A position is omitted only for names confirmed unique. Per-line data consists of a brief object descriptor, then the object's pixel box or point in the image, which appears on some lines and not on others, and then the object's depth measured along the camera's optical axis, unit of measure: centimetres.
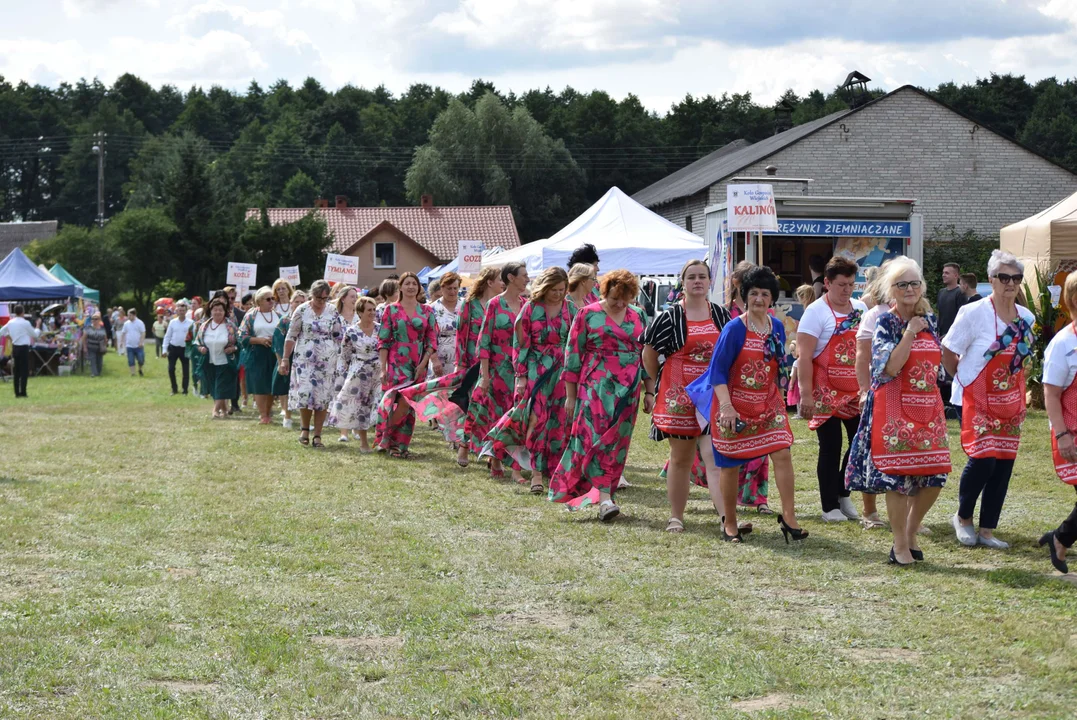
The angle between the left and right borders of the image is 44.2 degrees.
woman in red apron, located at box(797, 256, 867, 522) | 879
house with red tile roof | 7131
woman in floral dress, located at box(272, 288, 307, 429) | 1680
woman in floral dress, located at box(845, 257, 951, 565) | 701
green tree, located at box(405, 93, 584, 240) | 7938
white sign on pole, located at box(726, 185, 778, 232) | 1750
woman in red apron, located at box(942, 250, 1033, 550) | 757
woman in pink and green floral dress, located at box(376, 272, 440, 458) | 1361
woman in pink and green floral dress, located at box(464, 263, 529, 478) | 1176
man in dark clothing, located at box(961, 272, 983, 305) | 1619
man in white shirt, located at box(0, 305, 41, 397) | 2606
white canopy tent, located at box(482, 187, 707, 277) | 2339
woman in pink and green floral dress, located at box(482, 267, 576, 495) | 1059
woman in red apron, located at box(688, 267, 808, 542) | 779
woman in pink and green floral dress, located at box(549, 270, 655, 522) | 914
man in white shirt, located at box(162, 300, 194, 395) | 2422
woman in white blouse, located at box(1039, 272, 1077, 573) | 654
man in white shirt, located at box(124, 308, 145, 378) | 3241
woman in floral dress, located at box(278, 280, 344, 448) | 1470
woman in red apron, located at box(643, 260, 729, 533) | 845
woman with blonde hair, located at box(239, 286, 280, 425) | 1741
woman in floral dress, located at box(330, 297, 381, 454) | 1436
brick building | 4656
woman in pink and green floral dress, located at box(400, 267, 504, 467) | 1242
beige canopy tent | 1806
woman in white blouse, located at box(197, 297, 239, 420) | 1906
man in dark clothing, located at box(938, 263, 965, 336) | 1631
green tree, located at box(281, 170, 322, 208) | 9700
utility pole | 7431
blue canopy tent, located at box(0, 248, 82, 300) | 3331
